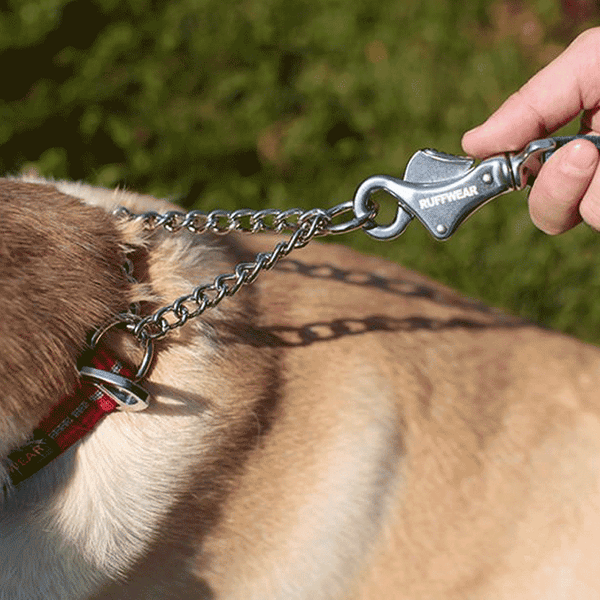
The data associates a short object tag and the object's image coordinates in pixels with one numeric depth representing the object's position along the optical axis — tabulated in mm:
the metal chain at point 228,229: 781
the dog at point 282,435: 766
